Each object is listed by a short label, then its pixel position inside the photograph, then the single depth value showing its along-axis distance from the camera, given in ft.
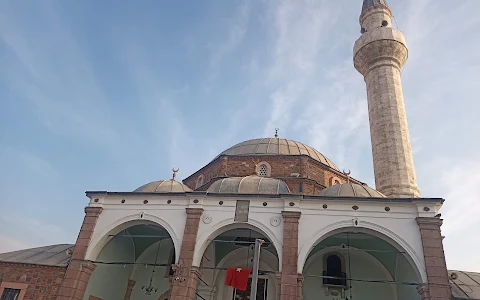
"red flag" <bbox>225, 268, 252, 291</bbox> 36.81
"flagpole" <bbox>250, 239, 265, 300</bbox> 26.14
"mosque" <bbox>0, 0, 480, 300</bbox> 35.76
